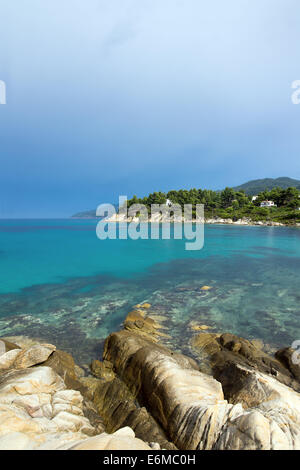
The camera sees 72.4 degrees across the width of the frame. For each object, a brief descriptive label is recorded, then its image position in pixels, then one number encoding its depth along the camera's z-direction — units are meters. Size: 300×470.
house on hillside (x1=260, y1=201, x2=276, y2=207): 128.62
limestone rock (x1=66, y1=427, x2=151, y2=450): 3.22
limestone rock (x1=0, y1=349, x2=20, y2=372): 6.72
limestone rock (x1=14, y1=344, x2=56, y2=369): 6.87
